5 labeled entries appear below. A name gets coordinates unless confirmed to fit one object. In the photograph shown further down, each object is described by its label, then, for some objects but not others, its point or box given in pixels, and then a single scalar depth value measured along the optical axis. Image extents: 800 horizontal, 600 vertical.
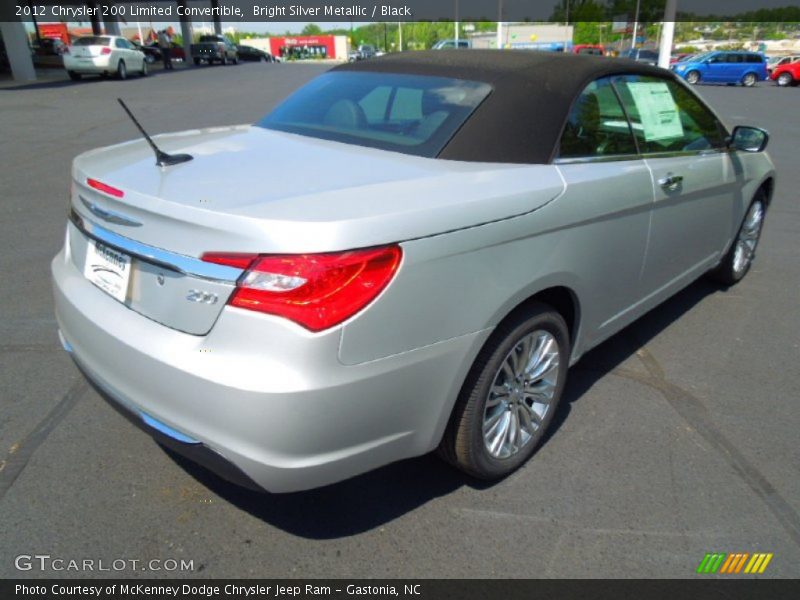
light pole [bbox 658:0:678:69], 22.75
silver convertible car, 1.76
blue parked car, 30.62
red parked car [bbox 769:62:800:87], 30.64
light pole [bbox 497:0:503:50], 39.41
